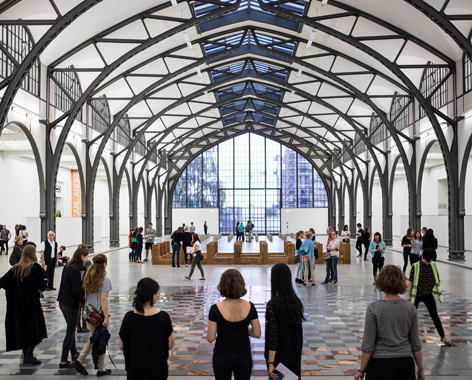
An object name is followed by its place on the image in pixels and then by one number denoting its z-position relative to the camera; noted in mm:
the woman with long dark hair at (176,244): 18656
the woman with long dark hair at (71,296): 6305
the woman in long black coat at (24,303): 6289
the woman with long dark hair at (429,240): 12624
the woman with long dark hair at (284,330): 4098
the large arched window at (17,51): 17734
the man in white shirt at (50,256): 12188
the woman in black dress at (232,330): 3842
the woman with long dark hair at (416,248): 12969
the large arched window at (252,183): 48906
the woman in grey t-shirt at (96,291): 6043
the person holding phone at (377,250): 13602
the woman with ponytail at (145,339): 3869
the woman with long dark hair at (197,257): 14786
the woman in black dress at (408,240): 13505
